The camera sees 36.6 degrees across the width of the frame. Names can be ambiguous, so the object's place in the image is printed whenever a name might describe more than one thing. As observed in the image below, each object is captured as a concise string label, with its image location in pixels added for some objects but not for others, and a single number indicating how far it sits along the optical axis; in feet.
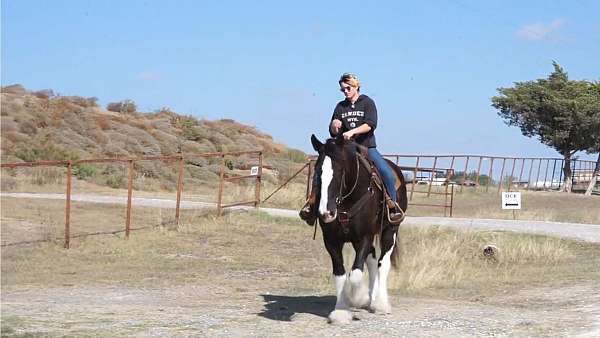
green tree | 169.07
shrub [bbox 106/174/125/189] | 125.77
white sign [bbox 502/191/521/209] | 91.48
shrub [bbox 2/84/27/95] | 213.66
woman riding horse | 33.14
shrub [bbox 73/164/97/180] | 126.21
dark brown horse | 29.48
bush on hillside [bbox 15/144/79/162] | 139.03
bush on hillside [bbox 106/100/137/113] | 226.17
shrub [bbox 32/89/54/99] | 207.29
